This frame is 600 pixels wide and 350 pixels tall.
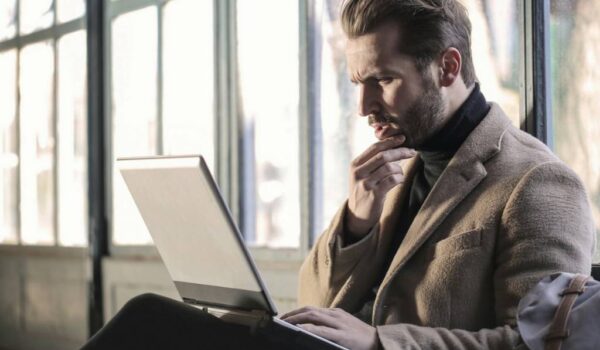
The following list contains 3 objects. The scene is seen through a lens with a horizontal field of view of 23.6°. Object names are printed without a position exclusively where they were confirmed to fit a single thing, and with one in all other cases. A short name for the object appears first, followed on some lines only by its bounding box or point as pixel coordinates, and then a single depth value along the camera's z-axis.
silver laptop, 2.09
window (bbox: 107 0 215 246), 4.58
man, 2.24
